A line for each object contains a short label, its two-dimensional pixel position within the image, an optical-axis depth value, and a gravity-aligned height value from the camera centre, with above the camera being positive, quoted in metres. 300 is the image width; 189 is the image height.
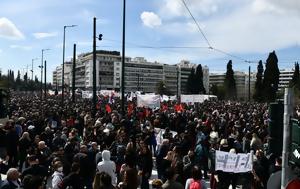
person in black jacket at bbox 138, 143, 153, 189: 7.59 -1.85
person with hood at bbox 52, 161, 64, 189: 5.95 -1.75
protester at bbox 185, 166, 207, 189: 5.55 -1.69
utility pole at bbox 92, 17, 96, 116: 18.38 +1.34
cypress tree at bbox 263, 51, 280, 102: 54.67 +3.12
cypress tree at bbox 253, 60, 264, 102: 56.24 +1.27
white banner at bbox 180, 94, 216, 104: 26.59 -0.60
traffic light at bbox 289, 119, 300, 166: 3.19 -0.55
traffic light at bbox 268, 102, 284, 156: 3.65 -0.43
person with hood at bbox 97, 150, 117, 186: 6.54 -1.65
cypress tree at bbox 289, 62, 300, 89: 62.23 +3.96
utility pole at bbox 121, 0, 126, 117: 16.71 +2.73
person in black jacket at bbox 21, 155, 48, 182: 6.11 -1.65
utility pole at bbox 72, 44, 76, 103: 25.63 +0.11
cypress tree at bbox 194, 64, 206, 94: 78.92 +2.84
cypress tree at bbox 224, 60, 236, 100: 69.56 +1.91
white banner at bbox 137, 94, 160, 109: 17.91 -0.61
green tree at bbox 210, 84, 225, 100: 72.77 +0.22
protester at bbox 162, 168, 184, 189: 5.26 -1.61
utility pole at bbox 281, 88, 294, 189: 3.35 -0.39
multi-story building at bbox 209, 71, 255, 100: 112.47 -0.60
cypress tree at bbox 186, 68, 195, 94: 79.37 +2.04
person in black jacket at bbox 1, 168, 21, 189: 5.31 -1.61
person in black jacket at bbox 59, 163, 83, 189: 5.86 -1.78
